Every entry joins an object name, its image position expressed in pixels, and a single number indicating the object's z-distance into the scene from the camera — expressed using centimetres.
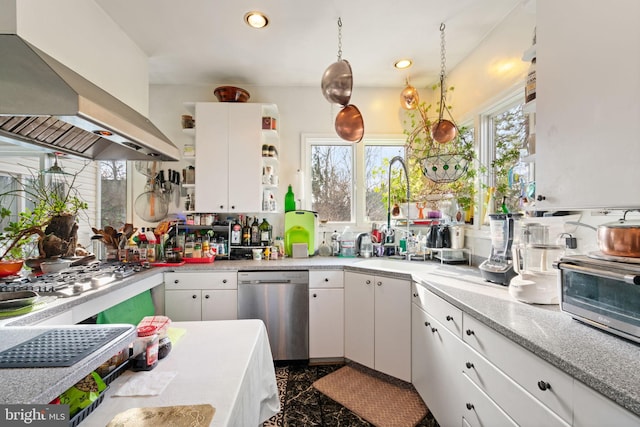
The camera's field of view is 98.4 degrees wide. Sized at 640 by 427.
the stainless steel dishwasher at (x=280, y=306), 240
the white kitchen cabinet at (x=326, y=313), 242
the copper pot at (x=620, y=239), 95
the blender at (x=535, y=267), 128
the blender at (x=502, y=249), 163
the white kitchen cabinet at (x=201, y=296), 239
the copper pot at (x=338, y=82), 202
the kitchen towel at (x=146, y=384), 77
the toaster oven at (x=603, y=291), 87
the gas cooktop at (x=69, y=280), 146
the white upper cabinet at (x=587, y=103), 87
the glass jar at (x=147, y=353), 89
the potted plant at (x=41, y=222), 179
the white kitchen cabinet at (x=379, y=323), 208
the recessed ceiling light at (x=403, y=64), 256
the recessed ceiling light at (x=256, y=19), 197
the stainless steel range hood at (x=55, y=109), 107
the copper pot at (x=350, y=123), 240
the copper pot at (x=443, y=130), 234
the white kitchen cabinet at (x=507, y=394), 89
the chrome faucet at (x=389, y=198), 262
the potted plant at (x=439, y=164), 242
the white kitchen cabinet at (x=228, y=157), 272
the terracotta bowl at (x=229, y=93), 276
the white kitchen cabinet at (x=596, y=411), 67
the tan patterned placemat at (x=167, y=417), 65
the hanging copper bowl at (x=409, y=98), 282
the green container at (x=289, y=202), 299
